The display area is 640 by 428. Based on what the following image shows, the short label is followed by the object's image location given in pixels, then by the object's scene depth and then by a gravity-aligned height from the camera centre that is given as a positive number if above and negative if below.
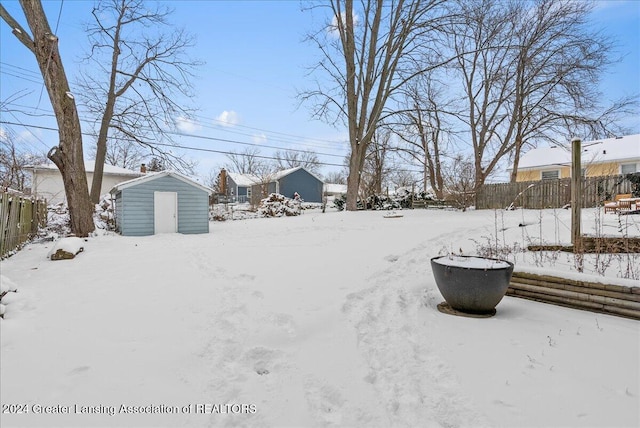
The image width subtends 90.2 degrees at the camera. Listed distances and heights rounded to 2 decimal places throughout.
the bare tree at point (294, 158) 45.53 +7.27
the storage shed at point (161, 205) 10.57 +0.06
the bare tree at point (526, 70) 13.67 +6.54
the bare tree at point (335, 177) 51.59 +4.95
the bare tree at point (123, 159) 28.70 +4.57
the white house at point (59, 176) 19.00 +1.96
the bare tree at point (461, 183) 16.76 +1.45
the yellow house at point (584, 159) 18.06 +3.03
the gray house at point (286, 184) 31.44 +2.34
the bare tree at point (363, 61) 13.95 +6.68
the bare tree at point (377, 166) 23.89 +3.28
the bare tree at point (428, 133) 16.34 +4.30
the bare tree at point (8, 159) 8.82 +1.35
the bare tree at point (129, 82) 12.68 +5.53
